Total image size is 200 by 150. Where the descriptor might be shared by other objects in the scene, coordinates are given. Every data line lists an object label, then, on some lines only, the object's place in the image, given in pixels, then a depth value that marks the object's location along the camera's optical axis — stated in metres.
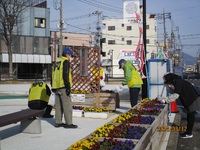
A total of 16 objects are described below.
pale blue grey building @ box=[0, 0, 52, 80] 40.53
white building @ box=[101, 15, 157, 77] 64.25
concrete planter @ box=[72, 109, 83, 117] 8.50
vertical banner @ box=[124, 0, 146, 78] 9.95
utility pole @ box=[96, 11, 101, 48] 53.50
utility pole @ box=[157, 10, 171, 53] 48.64
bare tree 34.47
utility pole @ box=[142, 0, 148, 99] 10.77
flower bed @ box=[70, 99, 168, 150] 3.95
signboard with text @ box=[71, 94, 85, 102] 9.20
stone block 6.30
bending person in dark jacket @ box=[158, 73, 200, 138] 6.23
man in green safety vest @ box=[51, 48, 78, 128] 6.47
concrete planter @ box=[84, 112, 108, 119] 8.32
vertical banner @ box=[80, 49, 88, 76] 9.78
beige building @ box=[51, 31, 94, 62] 45.00
